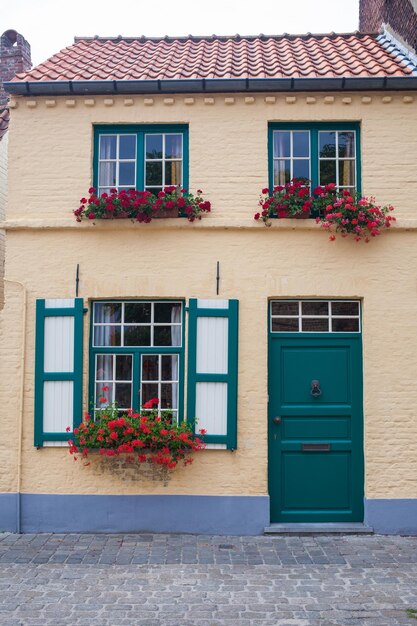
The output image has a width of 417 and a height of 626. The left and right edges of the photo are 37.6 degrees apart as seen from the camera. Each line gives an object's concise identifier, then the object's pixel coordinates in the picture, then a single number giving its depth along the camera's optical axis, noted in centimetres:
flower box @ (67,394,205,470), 742
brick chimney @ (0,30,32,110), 1166
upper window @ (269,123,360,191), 816
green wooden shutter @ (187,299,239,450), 772
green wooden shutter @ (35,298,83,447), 780
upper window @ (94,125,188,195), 820
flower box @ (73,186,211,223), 778
